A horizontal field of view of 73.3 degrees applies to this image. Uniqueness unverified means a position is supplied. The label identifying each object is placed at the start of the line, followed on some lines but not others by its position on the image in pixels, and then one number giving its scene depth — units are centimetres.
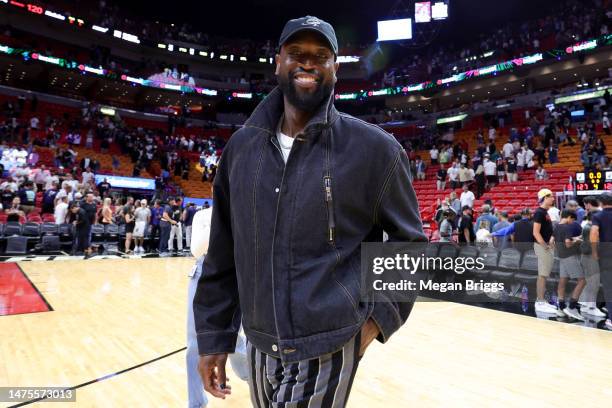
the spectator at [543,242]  583
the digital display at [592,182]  977
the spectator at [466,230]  804
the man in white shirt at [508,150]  1614
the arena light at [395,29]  2641
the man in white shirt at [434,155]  1977
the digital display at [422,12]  2472
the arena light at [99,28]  2560
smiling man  106
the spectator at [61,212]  1172
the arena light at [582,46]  1930
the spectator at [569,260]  557
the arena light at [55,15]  2383
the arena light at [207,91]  3028
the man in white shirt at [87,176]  1589
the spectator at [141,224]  1248
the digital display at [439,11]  2412
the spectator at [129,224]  1264
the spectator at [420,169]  1873
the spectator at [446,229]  774
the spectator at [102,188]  1605
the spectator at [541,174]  1407
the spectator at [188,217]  1312
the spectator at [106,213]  1255
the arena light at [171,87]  2856
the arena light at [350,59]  3197
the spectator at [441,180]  1621
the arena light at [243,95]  3153
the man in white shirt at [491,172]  1474
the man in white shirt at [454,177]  1495
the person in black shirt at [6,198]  1207
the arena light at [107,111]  2681
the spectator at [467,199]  1116
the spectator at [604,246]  508
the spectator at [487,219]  852
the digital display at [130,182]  1913
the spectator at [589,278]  532
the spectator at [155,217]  1368
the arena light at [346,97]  3081
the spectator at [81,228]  1083
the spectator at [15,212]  1111
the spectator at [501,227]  643
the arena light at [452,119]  2600
